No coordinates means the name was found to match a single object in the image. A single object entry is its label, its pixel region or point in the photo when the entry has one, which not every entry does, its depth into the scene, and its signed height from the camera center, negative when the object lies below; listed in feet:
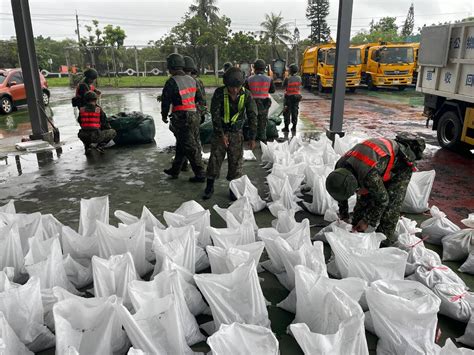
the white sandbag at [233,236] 9.41 -4.13
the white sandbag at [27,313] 7.13 -4.54
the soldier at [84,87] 23.73 -1.37
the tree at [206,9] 108.58 +15.19
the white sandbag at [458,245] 10.36 -4.77
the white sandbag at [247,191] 14.14 -4.54
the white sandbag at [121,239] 9.55 -4.21
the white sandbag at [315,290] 7.19 -4.11
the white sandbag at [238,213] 10.69 -4.17
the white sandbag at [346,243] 8.61 -4.00
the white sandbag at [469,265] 9.91 -5.00
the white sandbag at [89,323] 6.48 -4.28
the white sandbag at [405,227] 10.89 -4.48
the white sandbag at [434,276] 8.68 -4.67
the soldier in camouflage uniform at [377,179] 9.24 -2.75
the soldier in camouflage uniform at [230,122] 14.47 -2.17
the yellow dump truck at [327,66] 55.03 -0.21
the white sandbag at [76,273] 9.48 -5.02
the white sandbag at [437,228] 11.44 -4.70
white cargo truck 20.33 -0.81
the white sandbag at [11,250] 9.23 -4.35
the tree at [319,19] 136.87 +16.13
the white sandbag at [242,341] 5.97 -4.21
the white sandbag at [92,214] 11.00 -4.19
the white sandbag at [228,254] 8.28 -4.04
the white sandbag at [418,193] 13.80 -4.44
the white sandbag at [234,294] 7.29 -4.26
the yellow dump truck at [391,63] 56.03 +0.32
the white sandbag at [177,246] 8.86 -4.11
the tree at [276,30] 104.58 +9.27
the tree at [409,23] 165.09 +18.28
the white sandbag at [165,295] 6.81 -4.06
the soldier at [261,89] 23.50 -1.43
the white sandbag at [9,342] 6.31 -4.55
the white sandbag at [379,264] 8.29 -4.17
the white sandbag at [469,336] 7.52 -5.13
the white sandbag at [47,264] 8.29 -4.29
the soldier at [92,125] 22.00 -3.46
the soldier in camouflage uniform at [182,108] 16.11 -1.80
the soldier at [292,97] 26.55 -2.19
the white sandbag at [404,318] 6.72 -4.35
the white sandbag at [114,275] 7.88 -4.23
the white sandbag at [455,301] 8.00 -4.81
